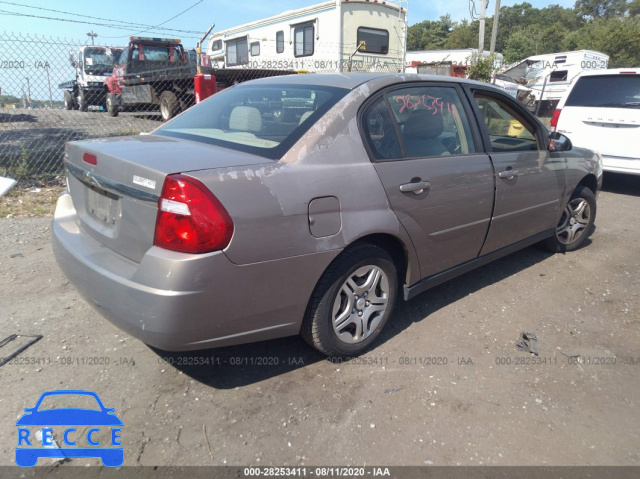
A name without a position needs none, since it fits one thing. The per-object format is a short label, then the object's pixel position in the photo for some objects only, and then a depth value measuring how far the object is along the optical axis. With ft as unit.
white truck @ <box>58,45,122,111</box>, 54.95
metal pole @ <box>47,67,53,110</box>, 26.18
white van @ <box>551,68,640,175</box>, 22.50
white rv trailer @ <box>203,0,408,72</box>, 41.16
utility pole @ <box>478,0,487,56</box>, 58.83
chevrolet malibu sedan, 7.00
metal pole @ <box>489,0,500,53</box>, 62.35
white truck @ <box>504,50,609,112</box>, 63.00
